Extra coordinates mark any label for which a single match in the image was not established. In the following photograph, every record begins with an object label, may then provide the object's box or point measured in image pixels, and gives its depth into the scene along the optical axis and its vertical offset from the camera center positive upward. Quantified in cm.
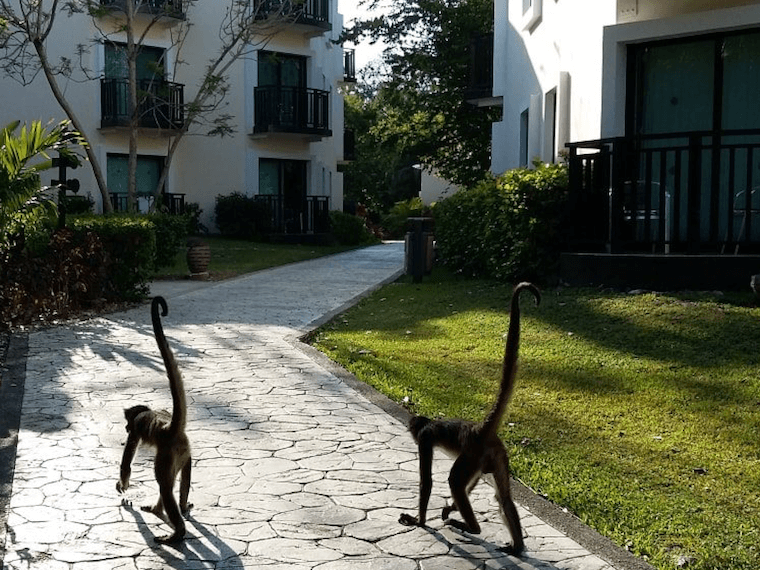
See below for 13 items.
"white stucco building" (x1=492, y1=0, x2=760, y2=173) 1171 +226
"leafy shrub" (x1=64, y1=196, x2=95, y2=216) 2412 +46
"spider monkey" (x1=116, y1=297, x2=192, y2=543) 408 -98
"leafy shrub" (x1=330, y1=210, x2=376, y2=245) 3198 -13
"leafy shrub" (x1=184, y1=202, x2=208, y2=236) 2830 +16
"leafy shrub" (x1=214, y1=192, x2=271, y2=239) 2928 +20
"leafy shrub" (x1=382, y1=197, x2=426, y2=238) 4275 +43
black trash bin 1491 -37
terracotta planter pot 1791 -67
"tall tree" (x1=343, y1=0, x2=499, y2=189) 2803 +425
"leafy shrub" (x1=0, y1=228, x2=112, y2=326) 1052 -65
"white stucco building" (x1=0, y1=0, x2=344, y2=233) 2659 +326
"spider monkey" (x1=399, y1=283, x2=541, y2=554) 386 -94
